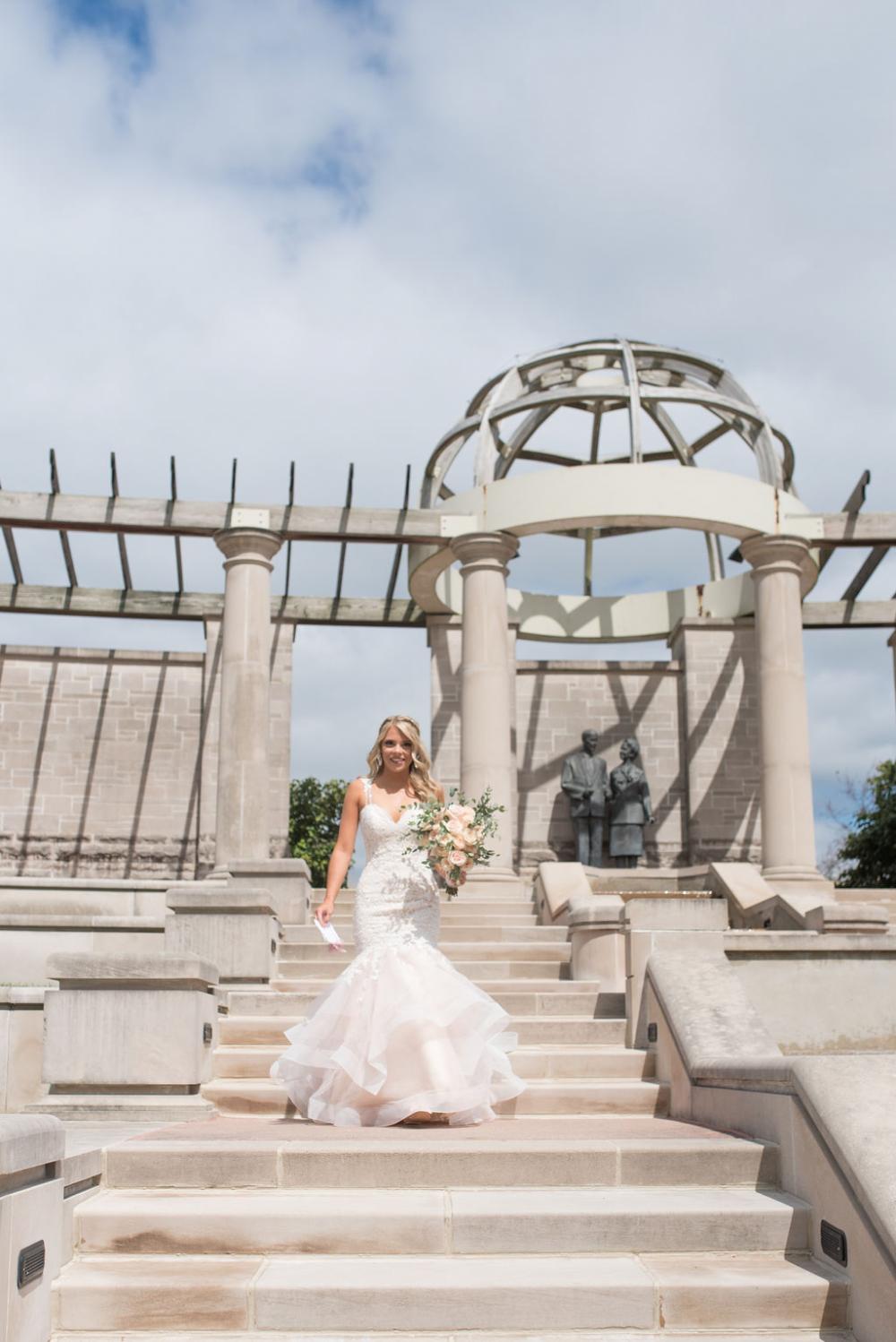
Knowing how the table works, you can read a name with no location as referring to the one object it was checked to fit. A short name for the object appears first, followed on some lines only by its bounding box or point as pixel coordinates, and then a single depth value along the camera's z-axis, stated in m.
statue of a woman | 25.59
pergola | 21.05
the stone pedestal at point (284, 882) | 15.09
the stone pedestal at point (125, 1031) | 8.55
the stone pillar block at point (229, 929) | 12.02
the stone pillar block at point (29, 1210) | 4.57
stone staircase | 5.07
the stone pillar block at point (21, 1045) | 9.07
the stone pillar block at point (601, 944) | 12.31
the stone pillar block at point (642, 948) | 10.09
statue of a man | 25.77
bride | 7.57
